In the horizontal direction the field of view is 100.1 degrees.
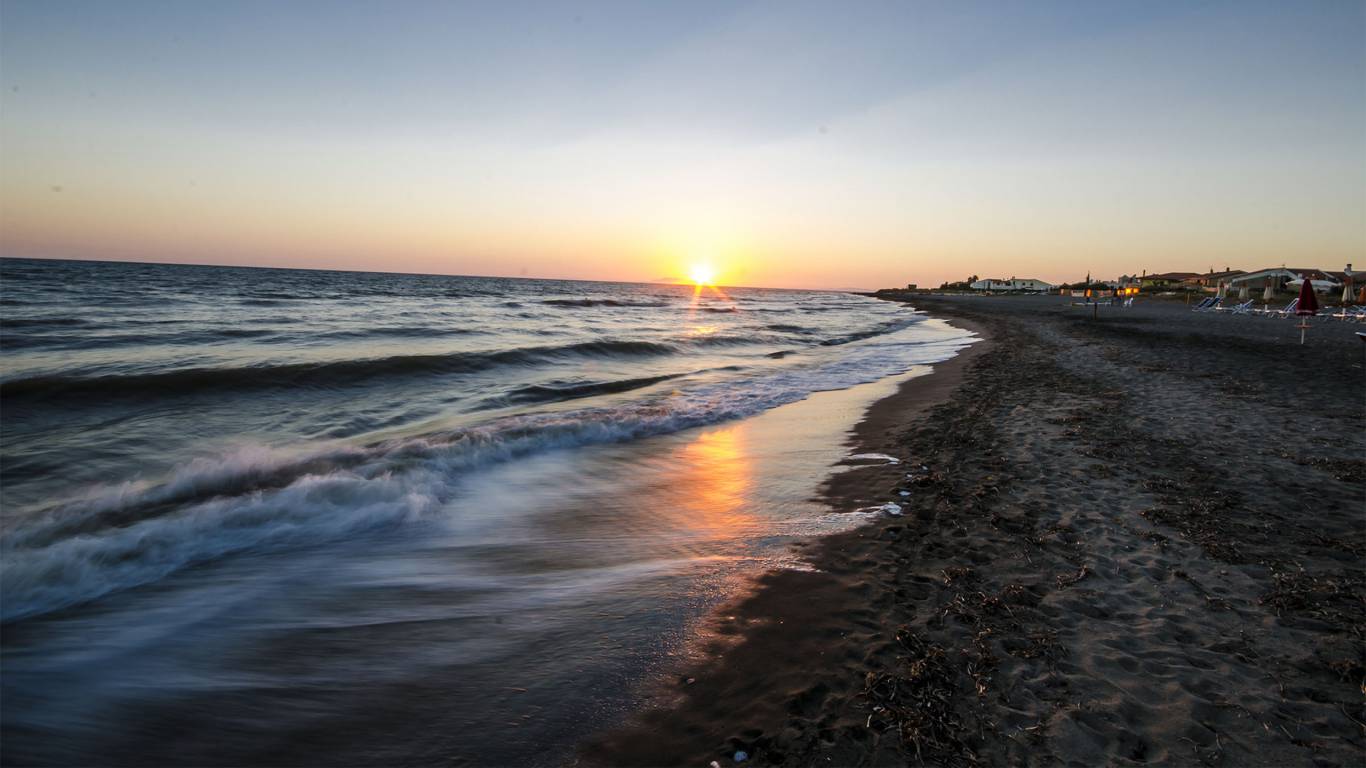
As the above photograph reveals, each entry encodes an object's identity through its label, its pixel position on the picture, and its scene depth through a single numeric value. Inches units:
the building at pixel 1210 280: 3447.3
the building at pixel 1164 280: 3668.8
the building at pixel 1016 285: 5364.2
